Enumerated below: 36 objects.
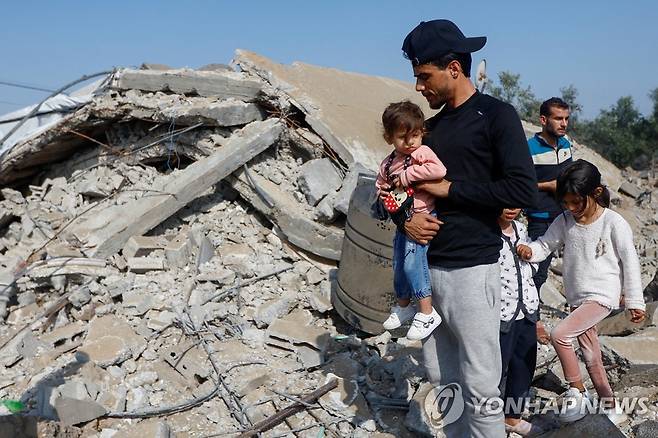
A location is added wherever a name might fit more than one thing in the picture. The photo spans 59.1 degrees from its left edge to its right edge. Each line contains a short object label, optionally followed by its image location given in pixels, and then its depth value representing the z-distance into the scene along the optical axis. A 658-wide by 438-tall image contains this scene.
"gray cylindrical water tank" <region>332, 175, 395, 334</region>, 4.46
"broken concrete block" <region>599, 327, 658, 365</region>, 3.82
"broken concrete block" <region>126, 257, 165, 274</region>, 5.30
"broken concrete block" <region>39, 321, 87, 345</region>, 4.75
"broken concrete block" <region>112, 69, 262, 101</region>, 6.19
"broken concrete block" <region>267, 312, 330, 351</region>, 4.66
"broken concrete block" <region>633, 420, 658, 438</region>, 2.97
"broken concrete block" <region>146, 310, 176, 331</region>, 4.75
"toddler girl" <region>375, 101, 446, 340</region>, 2.43
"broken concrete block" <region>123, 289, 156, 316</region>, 4.93
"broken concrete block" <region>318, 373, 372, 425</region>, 3.77
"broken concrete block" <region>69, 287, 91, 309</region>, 5.02
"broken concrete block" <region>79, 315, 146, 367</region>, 4.40
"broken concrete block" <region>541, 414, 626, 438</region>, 2.80
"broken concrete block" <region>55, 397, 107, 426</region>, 3.69
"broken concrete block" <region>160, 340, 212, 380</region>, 4.30
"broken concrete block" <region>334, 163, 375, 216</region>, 5.42
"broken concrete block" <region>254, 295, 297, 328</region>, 4.96
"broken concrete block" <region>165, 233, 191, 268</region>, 5.46
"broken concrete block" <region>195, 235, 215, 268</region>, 5.52
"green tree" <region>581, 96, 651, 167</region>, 17.27
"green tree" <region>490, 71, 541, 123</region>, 16.97
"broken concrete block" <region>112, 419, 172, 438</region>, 3.52
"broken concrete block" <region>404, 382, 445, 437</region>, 3.42
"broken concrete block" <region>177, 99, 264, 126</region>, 5.96
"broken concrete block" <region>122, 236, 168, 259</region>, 5.41
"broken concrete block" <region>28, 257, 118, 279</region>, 5.14
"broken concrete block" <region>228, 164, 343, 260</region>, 5.53
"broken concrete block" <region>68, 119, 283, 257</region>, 5.44
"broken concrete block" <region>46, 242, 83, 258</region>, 5.30
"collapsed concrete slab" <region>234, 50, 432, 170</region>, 5.86
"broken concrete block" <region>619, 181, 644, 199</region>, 9.88
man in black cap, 2.27
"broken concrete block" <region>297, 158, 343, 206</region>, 5.71
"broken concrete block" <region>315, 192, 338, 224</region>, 5.56
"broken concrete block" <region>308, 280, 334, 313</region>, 5.07
